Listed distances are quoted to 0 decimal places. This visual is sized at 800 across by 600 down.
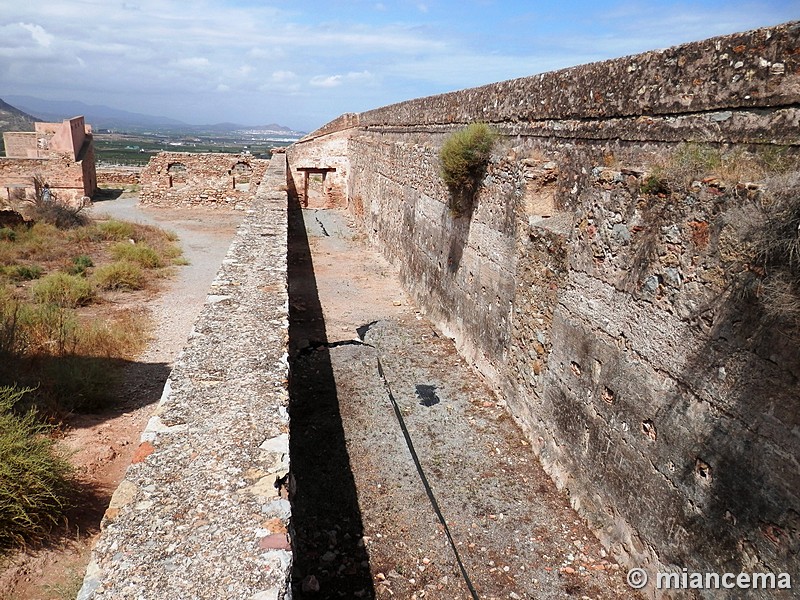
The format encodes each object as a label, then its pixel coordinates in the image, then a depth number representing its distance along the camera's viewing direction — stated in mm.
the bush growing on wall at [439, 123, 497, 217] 6312
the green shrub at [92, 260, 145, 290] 9422
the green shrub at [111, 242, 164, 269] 10977
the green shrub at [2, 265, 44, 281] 9648
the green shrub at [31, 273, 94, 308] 8164
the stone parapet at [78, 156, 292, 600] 1849
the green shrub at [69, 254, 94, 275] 10242
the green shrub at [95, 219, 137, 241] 13930
